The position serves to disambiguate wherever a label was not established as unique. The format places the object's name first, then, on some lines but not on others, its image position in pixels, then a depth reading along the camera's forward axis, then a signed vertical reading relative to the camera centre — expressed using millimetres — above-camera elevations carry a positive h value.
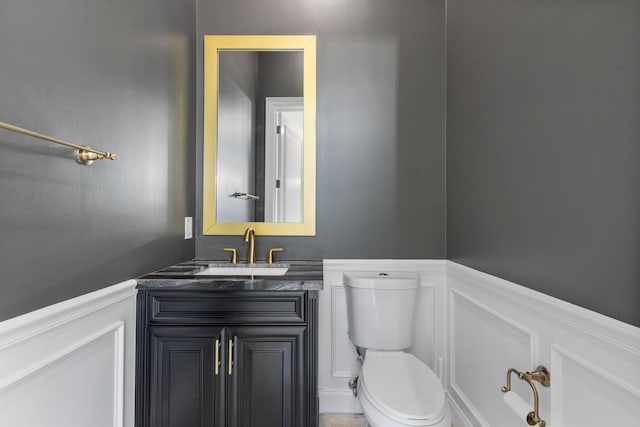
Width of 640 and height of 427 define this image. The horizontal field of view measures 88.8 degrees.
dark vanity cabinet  1218 -550
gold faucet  1760 -168
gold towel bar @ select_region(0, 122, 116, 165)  899 +169
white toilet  1158 -660
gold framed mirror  1823 +433
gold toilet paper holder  940 -506
